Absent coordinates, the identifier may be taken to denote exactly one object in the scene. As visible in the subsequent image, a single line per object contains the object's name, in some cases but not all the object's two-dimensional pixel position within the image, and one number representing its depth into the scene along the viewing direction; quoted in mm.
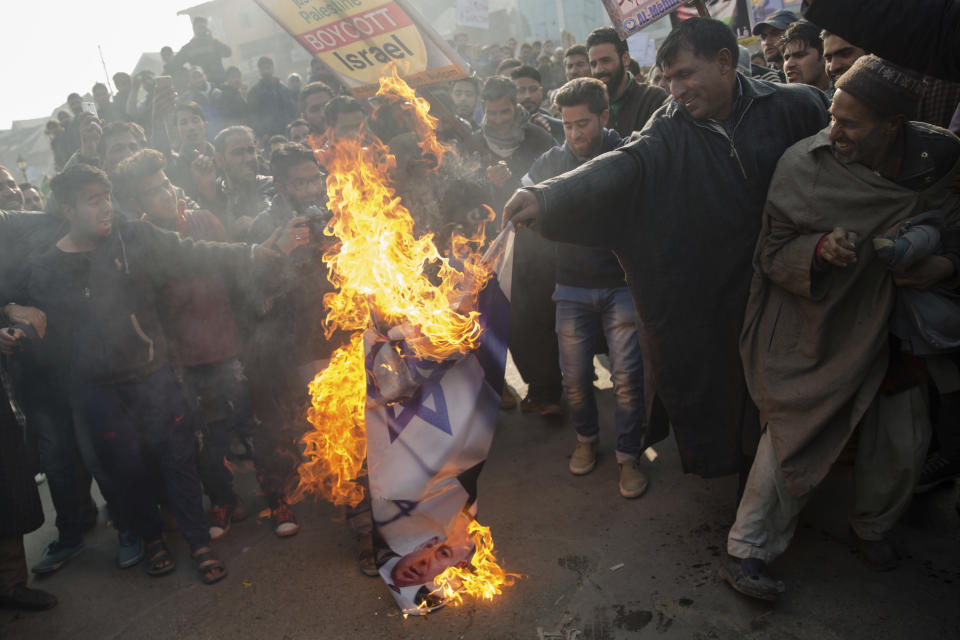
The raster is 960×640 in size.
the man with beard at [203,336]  4309
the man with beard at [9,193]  5223
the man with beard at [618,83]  4910
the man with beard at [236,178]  5250
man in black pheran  3051
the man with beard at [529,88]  6602
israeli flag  3025
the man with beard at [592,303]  4027
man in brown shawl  2637
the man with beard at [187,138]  6430
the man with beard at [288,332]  3959
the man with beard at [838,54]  3711
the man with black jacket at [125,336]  3826
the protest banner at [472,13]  15664
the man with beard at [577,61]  6046
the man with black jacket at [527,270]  5234
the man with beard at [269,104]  9789
